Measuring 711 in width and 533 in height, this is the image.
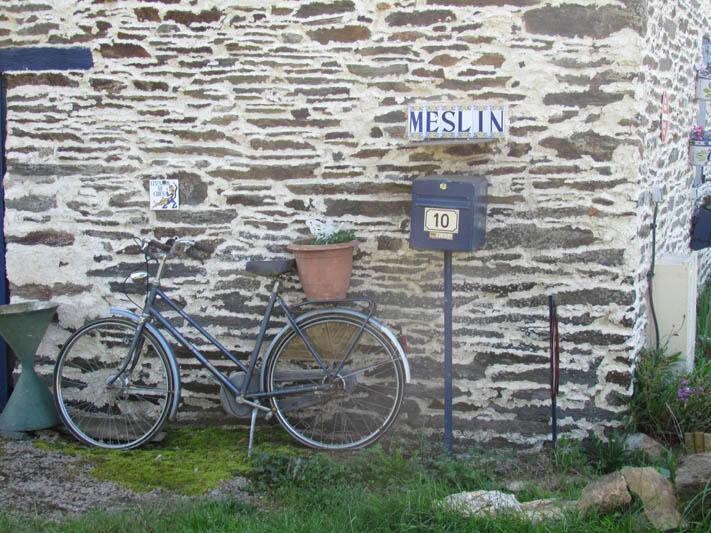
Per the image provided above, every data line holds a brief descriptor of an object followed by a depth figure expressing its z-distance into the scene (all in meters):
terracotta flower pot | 4.34
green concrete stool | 4.77
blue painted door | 4.87
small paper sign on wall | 4.86
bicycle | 4.47
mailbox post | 4.01
